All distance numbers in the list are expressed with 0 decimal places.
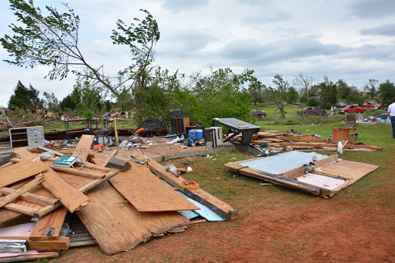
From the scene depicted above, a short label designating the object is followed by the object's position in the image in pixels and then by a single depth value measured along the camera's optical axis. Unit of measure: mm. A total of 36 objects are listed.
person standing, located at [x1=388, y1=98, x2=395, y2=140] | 10841
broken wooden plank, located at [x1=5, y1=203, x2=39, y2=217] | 3250
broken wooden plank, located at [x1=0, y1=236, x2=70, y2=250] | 2979
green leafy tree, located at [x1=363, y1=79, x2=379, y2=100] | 51175
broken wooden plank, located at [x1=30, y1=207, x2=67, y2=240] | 2988
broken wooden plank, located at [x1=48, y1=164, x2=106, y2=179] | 4452
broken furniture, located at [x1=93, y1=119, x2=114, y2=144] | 11123
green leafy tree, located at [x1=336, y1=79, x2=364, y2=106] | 41531
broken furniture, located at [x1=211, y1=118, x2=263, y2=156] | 9273
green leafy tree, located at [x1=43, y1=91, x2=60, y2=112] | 45106
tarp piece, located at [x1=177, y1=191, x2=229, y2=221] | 4070
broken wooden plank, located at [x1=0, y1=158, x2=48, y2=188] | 4199
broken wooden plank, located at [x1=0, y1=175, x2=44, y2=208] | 3495
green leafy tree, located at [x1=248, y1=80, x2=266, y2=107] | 49969
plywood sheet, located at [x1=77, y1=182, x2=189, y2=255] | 3213
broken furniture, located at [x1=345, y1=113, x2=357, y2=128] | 15801
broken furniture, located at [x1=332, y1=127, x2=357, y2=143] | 10109
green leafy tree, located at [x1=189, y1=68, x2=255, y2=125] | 14203
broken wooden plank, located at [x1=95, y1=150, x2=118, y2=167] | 5627
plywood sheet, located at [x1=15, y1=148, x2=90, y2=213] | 3480
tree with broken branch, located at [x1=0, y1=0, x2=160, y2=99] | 15977
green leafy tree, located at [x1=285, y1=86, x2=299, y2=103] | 51481
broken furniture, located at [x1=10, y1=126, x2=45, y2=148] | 9759
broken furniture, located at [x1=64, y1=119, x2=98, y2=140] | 12762
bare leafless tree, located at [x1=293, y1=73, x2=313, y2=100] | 50688
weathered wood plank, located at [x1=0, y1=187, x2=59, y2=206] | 3484
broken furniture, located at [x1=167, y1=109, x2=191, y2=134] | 13305
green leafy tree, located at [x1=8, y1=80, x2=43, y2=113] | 40906
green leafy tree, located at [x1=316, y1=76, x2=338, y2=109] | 41922
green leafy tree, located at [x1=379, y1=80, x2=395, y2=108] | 32519
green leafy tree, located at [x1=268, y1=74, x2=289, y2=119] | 32688
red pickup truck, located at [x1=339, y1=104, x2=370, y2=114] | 28019
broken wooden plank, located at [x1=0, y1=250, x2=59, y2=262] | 2879
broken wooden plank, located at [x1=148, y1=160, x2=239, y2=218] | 4129
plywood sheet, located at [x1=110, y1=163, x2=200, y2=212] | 3918
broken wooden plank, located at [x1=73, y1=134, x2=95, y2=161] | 6104
